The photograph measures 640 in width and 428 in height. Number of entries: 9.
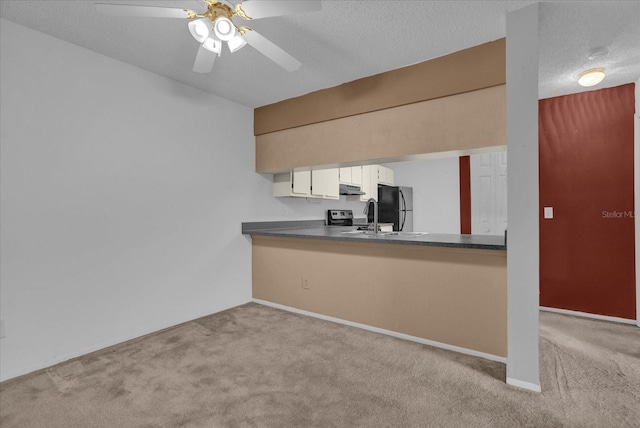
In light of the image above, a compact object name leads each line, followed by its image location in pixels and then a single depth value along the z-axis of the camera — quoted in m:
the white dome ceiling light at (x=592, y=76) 2.55
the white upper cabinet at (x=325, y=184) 3.89
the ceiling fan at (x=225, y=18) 1.42
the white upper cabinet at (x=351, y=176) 4.43
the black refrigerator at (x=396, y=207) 5.05
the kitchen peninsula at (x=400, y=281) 2.16
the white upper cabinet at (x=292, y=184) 3.64
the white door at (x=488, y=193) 4.13
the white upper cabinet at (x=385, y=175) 5.26
